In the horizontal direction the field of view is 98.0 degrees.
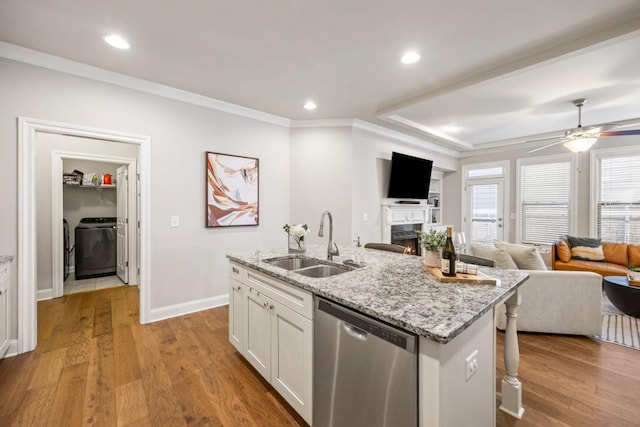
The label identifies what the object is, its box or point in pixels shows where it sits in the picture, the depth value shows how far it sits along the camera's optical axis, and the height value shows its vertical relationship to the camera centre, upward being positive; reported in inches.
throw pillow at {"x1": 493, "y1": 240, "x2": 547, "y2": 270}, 118.0 -19.9
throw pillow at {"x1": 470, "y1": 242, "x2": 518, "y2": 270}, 115.6 -19.0
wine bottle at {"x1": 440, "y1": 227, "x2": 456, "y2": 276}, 64.7 -11.2
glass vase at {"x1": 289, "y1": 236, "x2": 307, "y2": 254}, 100.2 -13.8
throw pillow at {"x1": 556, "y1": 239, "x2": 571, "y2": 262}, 176.7 -25.7
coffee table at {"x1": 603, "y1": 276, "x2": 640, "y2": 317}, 118.3 -36.5
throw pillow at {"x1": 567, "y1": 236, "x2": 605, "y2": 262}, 175.2 -23.8
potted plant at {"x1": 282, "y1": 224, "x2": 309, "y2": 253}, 98.0 -8.8
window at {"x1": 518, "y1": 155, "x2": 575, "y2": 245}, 211.2 +10.3
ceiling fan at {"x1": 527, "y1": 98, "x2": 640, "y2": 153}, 124.3 +36.3
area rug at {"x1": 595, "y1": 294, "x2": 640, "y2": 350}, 104.6 -48.0
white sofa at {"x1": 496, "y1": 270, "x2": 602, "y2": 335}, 105.7 -36.0
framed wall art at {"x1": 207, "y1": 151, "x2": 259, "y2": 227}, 140.3 +10.5
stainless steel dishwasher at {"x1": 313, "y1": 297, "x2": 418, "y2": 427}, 43.3 -28.4
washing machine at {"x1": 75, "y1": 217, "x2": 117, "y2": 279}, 188.9 -27.6
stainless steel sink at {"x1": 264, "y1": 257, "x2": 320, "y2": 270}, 92.3 -17.7
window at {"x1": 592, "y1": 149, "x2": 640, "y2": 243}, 182.9 +10.5
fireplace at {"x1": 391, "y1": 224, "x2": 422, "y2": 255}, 203.5 -18.9
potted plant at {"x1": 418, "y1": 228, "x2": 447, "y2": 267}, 71.6 -9.0
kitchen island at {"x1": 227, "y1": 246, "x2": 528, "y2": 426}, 40.8 -17.3
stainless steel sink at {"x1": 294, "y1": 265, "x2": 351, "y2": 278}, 84.0 -18.6
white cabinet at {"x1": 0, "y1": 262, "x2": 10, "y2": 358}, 86.0 -31.3
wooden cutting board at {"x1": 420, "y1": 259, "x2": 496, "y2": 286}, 60.5 -15.1
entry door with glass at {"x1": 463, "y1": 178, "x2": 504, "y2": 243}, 243.9 +1.0
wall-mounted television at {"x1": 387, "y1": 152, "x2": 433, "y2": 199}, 192.9 +24.7
